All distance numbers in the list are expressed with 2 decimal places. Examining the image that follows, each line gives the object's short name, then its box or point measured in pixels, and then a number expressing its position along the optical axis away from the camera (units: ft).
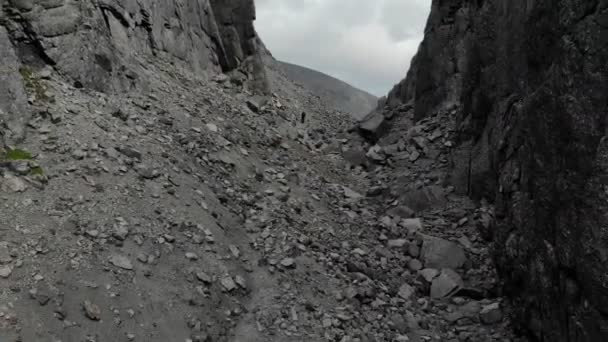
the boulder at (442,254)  45.01
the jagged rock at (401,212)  55.11
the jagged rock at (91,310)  28.73
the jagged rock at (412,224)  51.60
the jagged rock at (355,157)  71.87
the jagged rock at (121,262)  32.60
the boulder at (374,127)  81.05
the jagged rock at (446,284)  41.70
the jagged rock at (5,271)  28.14
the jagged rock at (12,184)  33.09
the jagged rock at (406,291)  41.52
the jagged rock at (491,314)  37.01
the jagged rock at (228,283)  36.37
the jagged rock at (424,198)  55.21
